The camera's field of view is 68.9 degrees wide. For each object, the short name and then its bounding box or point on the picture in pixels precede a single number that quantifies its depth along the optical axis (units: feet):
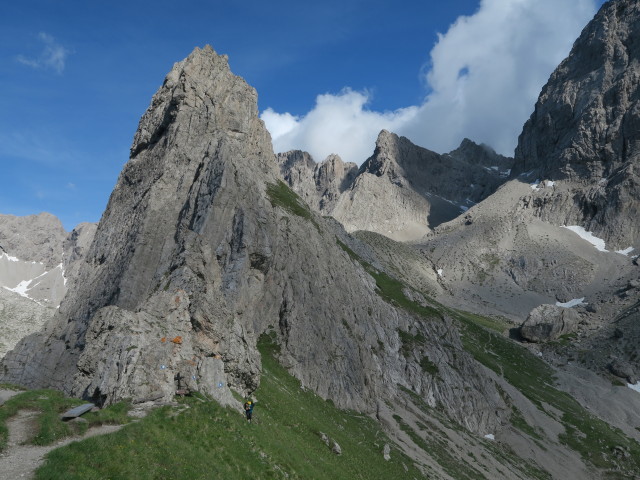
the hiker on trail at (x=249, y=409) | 96.43
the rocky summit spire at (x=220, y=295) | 115.34
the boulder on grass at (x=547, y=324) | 597.52
